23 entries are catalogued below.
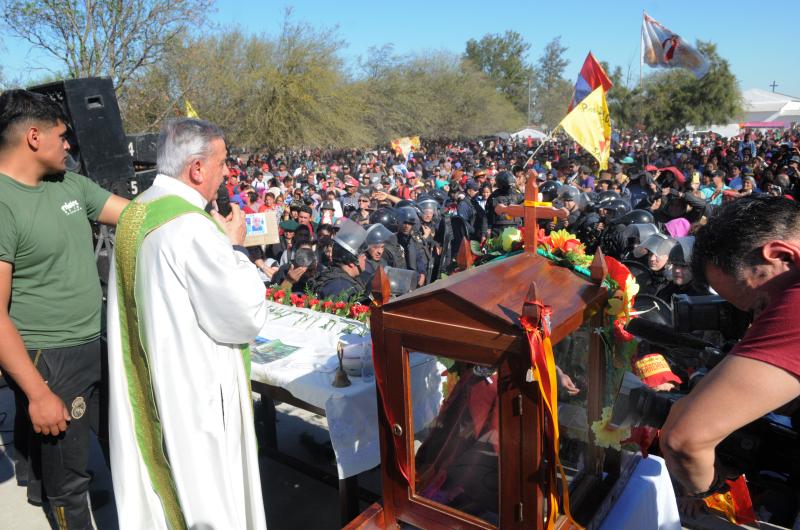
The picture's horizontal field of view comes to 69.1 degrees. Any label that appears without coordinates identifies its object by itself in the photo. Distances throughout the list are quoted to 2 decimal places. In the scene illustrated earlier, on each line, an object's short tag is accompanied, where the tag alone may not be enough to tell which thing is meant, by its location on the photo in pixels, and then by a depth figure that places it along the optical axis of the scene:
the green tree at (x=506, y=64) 78.62
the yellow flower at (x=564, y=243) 2.39
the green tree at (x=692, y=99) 37.22
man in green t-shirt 2.34
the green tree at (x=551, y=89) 68.56
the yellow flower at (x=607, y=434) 2.19
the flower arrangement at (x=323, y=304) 3.93
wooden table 2.83
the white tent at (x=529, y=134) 49.67
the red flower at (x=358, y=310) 3.90
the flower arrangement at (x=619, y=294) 2.27
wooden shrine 1.84
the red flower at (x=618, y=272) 2.34
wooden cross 2.31
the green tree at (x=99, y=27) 12.64
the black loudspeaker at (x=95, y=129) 4.02
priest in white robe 2.25
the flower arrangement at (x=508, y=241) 2.57
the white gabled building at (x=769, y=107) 53.81
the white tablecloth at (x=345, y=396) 2.36
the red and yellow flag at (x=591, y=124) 9.32
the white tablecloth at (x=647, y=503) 2.29
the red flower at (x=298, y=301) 4.28
